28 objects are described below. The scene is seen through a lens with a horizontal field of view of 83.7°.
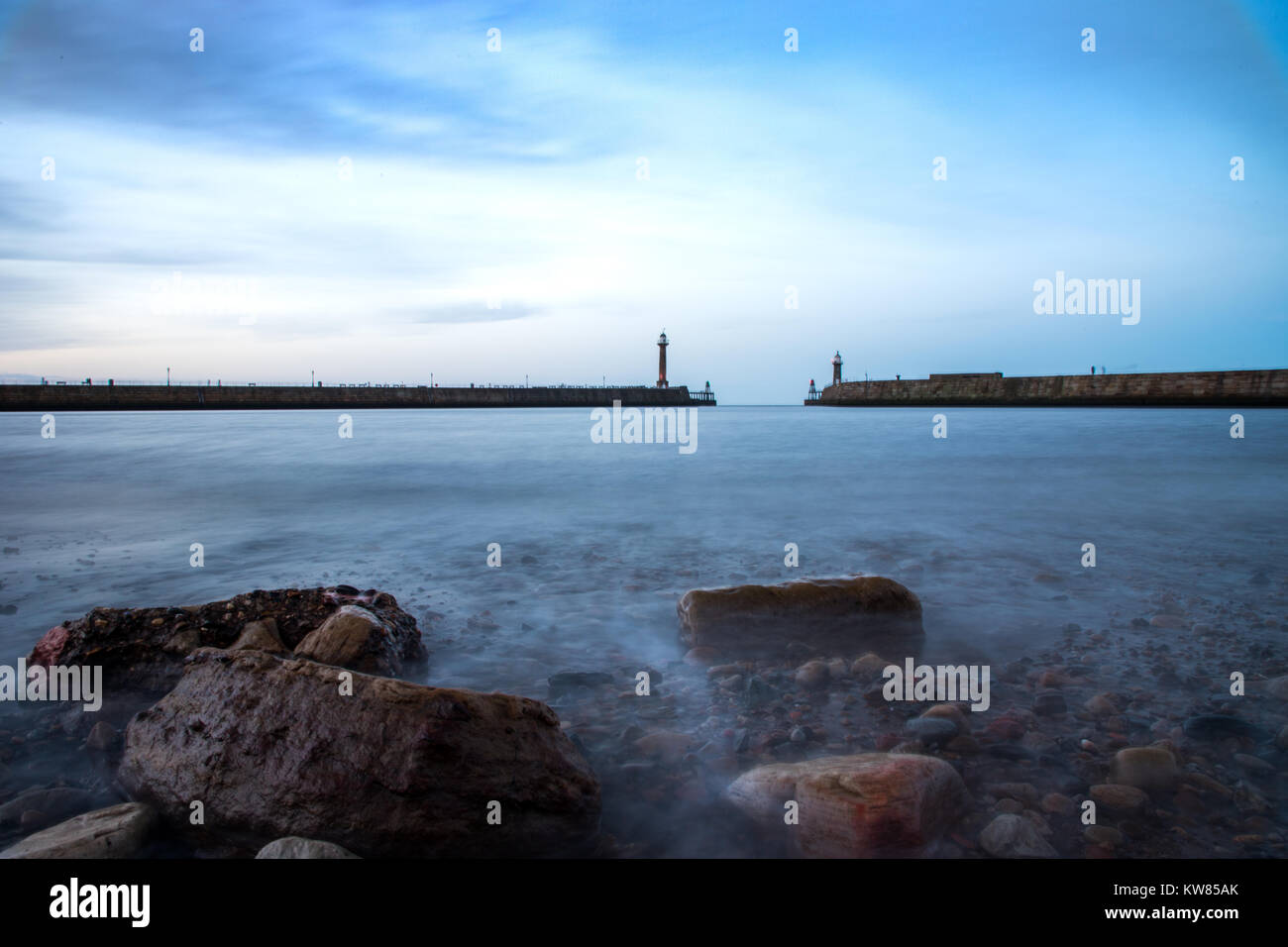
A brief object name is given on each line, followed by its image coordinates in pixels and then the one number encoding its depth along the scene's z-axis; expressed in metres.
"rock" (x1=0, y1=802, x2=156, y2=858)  2.38
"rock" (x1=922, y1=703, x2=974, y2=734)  3.51
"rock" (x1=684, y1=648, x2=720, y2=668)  4.53
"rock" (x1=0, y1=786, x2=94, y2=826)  2.87
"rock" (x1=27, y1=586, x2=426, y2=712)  3.96
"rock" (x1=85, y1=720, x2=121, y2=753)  3.40
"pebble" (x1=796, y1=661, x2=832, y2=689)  4.09
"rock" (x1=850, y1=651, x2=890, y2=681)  4.22
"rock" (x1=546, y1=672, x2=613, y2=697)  4.18
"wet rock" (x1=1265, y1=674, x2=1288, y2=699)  3.92
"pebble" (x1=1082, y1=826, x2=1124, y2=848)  2.67
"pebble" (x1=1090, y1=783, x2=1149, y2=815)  2.84
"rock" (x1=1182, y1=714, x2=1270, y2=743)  3.44
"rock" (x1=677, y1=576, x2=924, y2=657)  4.72
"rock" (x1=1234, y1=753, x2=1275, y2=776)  3.13
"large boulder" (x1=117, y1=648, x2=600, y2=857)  2.56
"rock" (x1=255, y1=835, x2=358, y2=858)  2.28
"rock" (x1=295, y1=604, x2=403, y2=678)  3.93
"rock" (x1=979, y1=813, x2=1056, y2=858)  2.59
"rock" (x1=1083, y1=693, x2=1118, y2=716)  3.73
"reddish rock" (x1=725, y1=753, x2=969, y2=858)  2.58
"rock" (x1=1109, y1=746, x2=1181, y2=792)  2.98
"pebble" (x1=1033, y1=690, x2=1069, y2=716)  3.76
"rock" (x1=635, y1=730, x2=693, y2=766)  3.35
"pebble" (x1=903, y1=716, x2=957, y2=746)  3.39
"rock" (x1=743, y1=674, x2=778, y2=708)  3.87
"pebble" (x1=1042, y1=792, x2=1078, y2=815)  2.86
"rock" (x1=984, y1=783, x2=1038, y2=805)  2.95
